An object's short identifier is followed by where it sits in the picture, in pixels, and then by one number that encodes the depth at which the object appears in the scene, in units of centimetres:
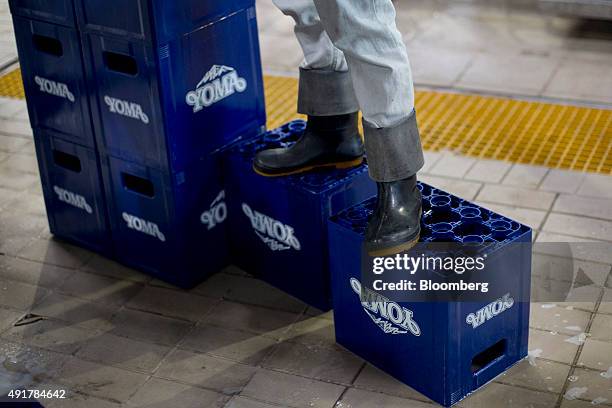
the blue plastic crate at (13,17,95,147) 395
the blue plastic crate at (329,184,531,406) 318
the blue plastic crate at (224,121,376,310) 363
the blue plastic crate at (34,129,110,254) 415
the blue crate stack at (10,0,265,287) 370
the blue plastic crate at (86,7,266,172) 370
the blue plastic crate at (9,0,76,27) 385
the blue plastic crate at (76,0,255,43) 357
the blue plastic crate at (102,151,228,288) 387
